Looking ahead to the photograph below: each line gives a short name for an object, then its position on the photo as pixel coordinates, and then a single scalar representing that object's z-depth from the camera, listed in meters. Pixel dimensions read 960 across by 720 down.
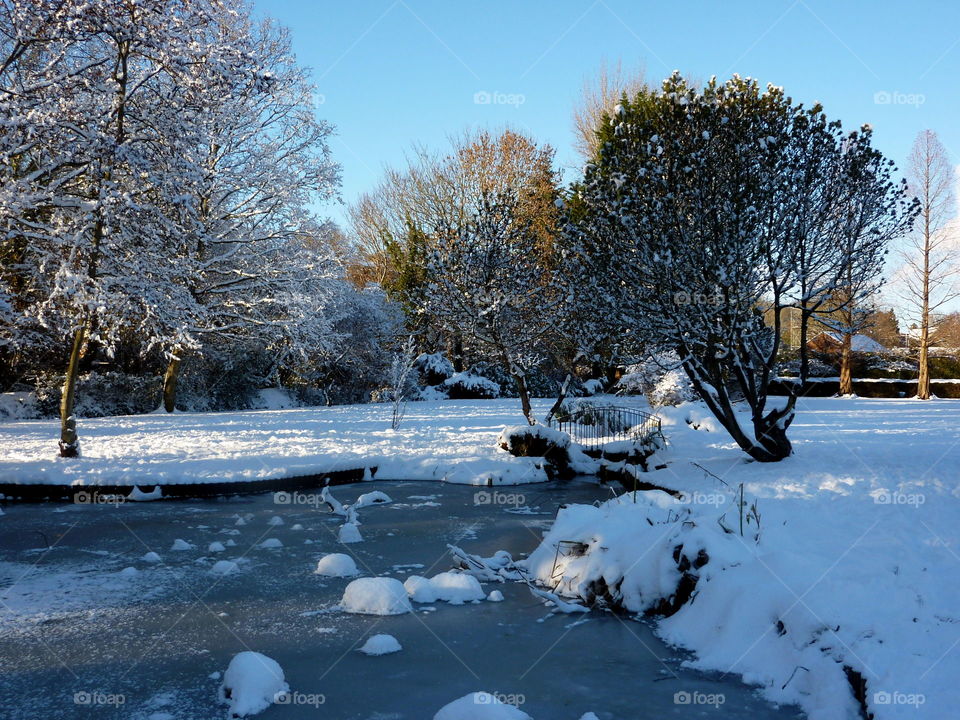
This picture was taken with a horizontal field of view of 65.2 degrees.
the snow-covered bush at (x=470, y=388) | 34.22
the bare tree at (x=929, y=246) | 34.22
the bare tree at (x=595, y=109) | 39.94
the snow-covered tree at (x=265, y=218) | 23.44
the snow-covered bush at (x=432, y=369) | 35.03
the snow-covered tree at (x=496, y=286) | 21.33
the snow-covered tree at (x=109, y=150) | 13.44
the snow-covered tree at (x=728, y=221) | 12.40
